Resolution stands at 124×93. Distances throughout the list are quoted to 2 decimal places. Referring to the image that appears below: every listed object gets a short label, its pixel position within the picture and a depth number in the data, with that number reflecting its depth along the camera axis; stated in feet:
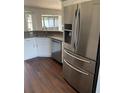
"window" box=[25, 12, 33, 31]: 11.15
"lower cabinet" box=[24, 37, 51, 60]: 11.49
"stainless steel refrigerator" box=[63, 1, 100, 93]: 4.70
